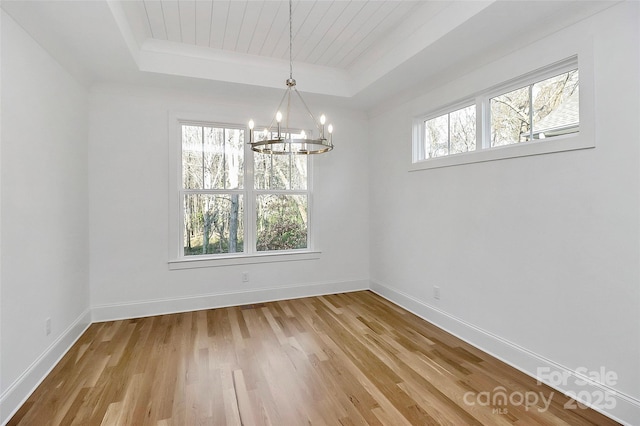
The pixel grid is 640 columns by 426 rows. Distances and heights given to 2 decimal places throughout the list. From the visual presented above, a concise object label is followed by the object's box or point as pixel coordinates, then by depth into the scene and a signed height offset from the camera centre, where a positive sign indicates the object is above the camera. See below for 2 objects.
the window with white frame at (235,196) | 3.77 +0.23
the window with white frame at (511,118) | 2.18 +0.81
